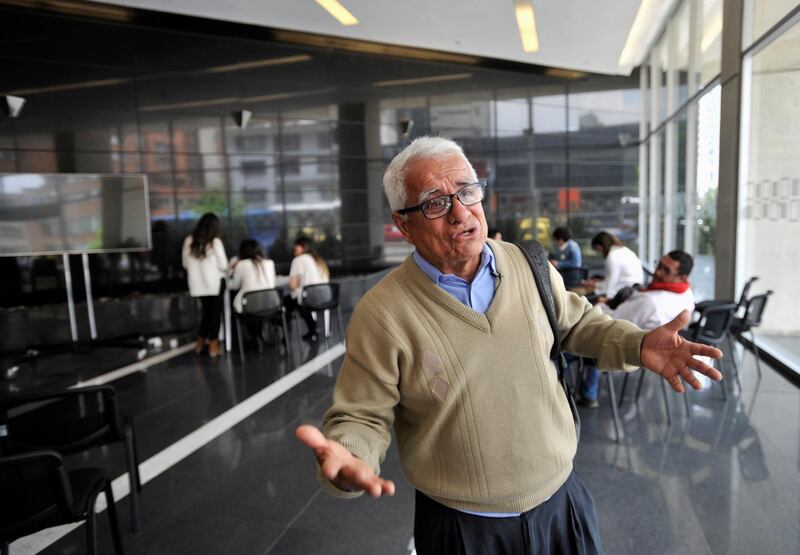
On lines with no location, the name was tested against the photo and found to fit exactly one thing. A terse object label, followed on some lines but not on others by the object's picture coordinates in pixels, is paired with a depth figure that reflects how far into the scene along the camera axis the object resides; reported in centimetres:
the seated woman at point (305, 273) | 681
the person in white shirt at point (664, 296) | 366
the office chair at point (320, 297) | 647
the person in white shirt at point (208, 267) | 619
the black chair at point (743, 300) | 491
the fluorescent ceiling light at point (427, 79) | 1118
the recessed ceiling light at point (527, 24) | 691
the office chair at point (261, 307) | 605
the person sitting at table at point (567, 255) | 754
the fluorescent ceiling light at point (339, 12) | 677
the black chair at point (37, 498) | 181
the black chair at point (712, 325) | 429
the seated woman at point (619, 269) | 569
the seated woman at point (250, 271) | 624
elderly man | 122
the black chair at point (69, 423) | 248
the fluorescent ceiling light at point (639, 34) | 884
